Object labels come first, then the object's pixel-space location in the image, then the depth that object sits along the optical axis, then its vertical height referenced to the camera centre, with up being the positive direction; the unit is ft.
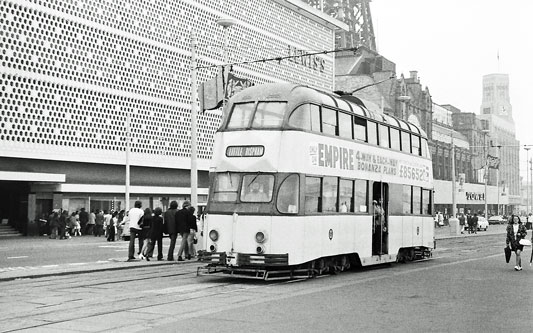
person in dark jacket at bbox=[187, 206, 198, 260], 70.49 -1.72
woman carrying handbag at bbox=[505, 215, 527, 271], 66.54 -1.52
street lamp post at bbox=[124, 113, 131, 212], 131.95 +5.13
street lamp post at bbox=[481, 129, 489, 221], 412.46 +45.55
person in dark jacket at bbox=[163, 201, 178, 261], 71.46 -1.36
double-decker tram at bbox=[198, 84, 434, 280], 51.21 +2.15
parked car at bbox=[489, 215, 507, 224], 303.54 -1.30
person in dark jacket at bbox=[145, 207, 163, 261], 70.54 -1.96
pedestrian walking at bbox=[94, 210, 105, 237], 148.05 -2.97
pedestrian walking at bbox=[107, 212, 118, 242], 124.57 -3.01
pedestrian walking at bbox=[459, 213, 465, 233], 227.44 -1.45
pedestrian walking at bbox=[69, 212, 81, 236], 140.77 -2.70
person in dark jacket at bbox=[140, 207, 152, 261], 71.01 -1.37
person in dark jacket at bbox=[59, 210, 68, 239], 133.59 -2.78
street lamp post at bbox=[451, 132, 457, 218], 187.38 +3.60
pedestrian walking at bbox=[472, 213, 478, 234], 200.03 -1.80
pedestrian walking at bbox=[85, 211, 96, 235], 148.77 -2.81
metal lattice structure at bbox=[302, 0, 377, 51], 392.88 +114.26
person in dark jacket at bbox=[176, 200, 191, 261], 70.33 -0.70
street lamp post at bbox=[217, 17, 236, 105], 86.22 +23.49
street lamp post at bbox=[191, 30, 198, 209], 81.95 +7.64
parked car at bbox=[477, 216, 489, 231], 223.10 -2.29
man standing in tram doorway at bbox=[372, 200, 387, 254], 64.69 -1.07
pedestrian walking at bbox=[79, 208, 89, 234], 146.92 -1.52
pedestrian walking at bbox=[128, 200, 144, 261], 67.92 -0.83
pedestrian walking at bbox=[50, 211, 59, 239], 133.59 -2.23
